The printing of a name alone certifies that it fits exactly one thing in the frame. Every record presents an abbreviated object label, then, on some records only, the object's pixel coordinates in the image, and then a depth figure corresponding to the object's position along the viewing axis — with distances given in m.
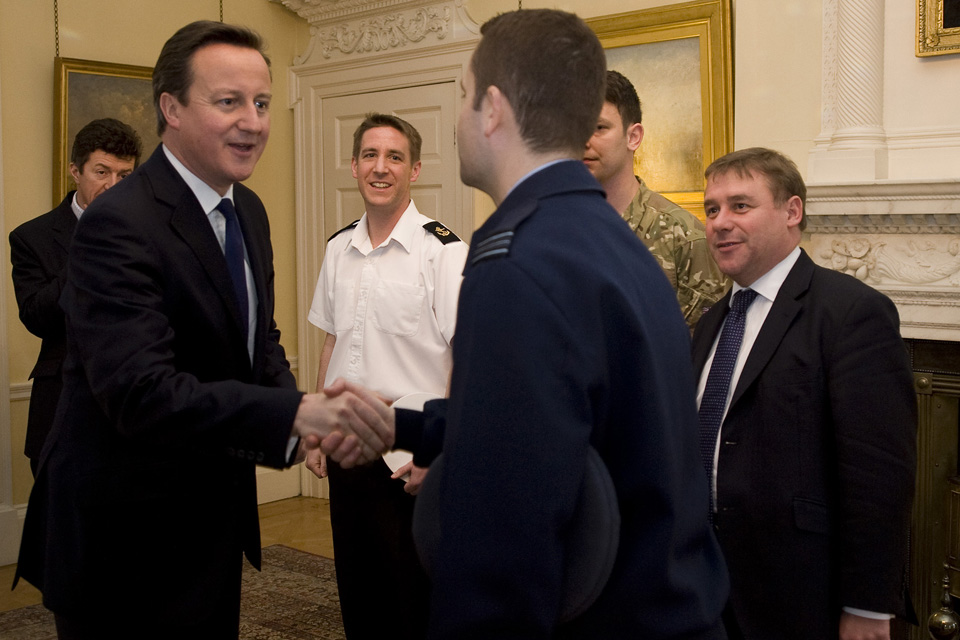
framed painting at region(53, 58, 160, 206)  4.62
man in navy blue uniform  1.09
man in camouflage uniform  2.58
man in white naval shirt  2.84
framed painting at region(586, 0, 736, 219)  3.96
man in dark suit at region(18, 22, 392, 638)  1.65
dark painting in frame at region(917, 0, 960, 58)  3.30
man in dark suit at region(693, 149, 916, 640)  1.95
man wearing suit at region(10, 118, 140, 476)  3.43
